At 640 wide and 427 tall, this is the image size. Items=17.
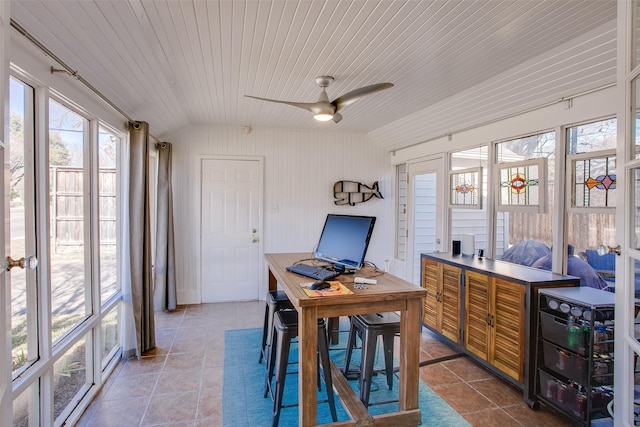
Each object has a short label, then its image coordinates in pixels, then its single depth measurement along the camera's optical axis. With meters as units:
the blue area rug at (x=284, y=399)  2.24
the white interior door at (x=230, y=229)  4.79
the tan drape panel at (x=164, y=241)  4.29
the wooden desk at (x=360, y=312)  1.84
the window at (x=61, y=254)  1.75
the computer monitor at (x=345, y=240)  2.24
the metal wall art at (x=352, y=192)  5.12
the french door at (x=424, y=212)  4.27
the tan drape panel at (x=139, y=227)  3.00
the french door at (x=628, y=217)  1.16
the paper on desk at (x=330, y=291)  1.86
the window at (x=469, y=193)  3.61
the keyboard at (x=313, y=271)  2.21
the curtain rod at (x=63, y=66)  1.52
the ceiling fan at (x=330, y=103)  2.36
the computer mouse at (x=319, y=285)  1.95
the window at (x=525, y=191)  2.89
